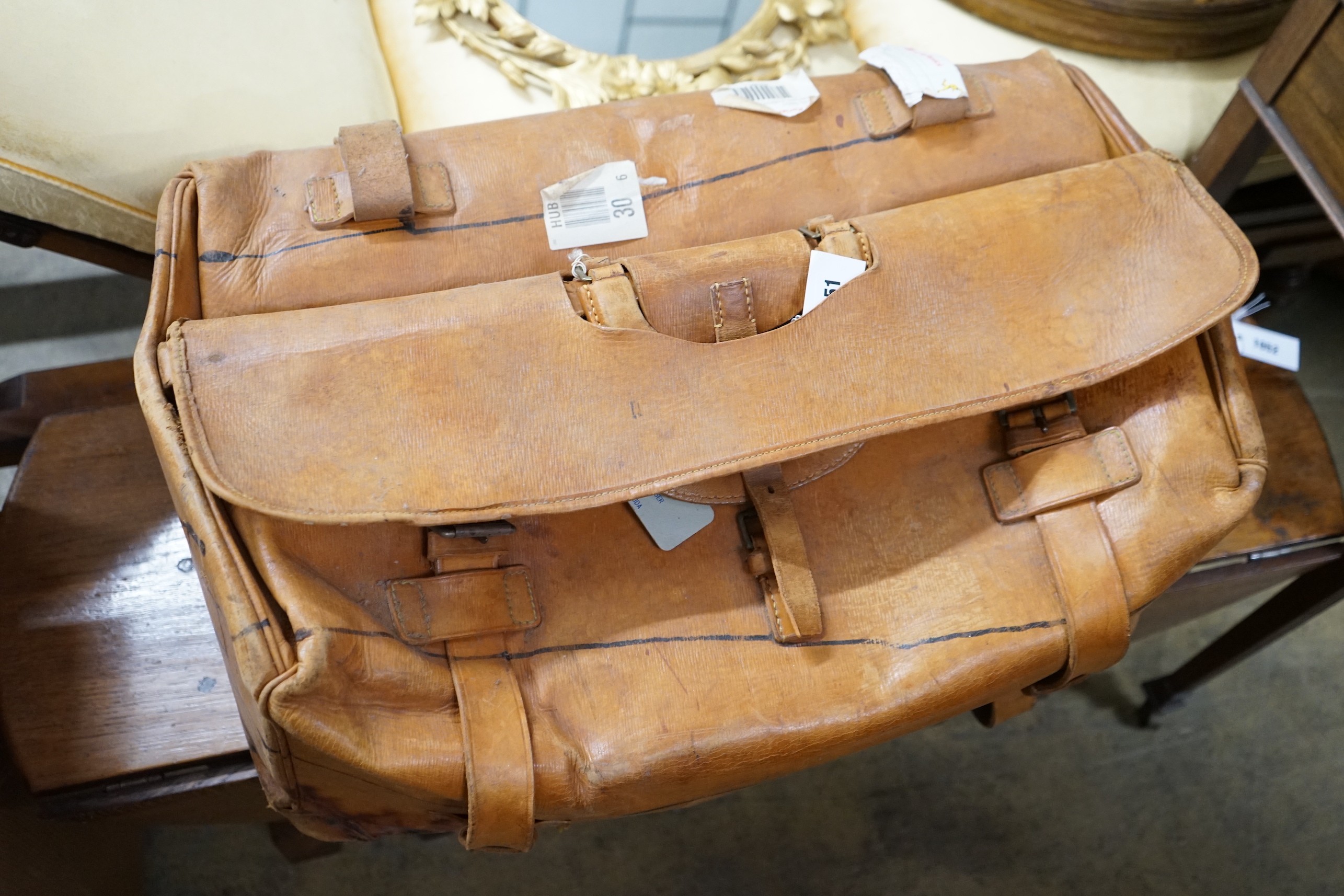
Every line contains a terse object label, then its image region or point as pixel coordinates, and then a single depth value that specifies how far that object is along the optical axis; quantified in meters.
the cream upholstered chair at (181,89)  0.98
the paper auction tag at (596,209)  1.02
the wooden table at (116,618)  1.05
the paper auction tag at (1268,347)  1.42
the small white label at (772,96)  1.08
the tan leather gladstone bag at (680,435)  0.85
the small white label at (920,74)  1.09
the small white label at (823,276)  0.96
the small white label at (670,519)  0.99
